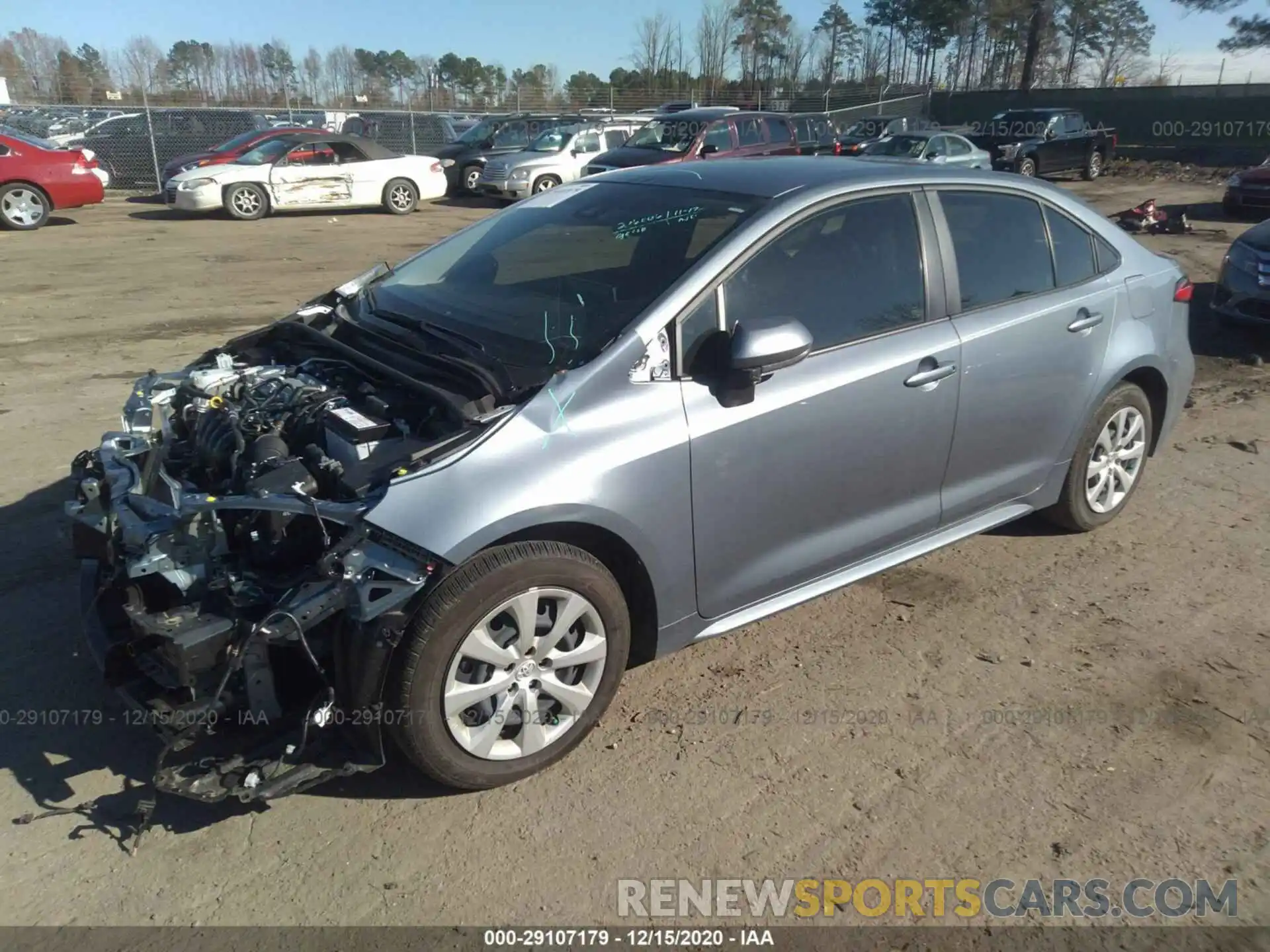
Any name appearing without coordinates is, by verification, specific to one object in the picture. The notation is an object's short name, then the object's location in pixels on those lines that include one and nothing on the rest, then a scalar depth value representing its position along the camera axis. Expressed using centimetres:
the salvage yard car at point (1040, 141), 2480
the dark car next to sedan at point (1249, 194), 1703
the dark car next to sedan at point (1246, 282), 862
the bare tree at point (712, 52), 5062
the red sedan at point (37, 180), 1534
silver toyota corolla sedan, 282
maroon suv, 1786
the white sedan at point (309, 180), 1723
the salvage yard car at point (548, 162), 2009
